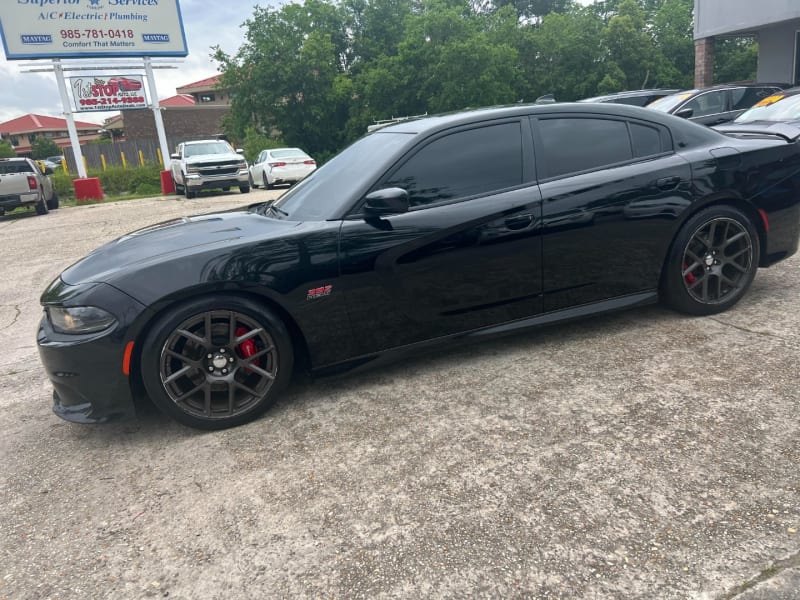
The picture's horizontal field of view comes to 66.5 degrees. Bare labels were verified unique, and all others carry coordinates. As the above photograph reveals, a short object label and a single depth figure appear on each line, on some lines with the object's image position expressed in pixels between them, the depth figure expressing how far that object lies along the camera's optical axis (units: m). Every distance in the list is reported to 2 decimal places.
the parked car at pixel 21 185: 15.23
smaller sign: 21.72
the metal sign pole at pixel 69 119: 20.47
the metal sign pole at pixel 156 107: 21.59
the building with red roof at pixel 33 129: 88.69
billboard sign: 19.36
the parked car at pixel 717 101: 11.38
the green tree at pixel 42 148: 72.38
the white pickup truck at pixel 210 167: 17.28
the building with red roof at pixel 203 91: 69.56
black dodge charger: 3.05
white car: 18.58
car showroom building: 15.22
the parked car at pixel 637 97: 12.98
